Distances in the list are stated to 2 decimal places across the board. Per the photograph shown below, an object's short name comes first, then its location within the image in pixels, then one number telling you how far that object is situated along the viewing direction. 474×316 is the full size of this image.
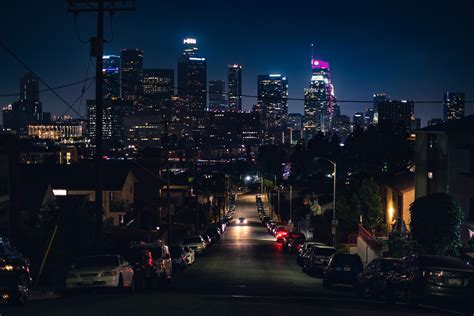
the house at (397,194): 60.84
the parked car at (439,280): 19.42
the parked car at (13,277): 17.17
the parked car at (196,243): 55.84
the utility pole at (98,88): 30.31
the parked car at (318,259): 37.78
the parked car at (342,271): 31.11
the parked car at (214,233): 76.80
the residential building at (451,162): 44.75
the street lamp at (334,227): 52.53
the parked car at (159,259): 29.61
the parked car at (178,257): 41.69
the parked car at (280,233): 73.64
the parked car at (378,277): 23.39
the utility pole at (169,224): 58.31
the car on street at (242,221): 129.64
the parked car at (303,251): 41.88
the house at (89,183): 68.44
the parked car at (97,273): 23.36
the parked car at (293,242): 59.22
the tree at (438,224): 34.44
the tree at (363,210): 59.09
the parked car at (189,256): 44.53
